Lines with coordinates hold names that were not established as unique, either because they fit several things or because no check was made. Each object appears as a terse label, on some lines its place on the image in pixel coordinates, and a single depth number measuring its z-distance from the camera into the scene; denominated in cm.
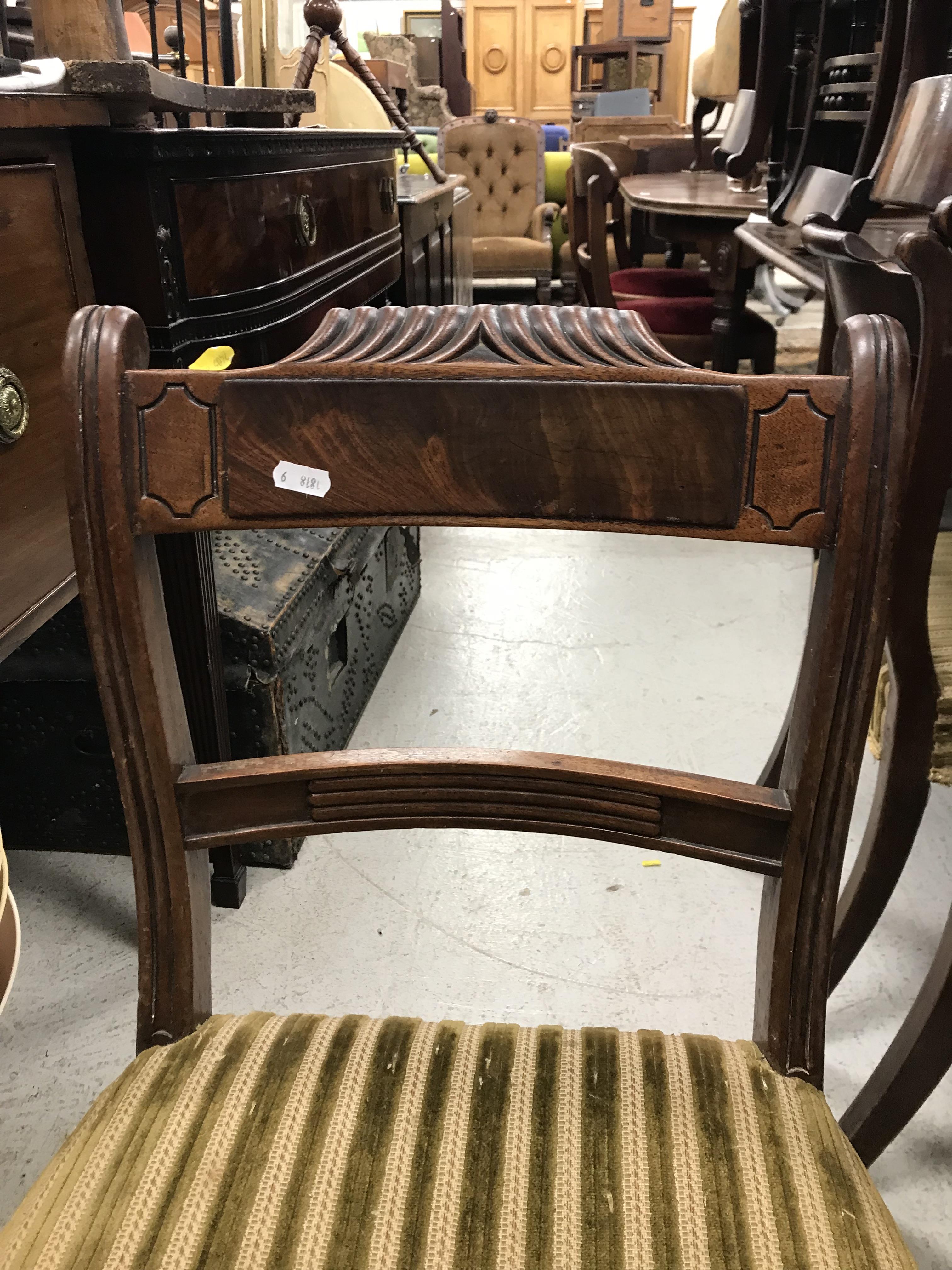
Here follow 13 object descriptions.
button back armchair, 539
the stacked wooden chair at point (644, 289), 270
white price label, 62
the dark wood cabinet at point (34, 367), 86
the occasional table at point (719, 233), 253
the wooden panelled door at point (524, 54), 977
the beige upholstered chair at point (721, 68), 366
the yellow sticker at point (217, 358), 97
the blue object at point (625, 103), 771
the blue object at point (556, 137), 739
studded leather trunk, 139
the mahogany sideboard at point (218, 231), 102
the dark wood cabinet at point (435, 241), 238
